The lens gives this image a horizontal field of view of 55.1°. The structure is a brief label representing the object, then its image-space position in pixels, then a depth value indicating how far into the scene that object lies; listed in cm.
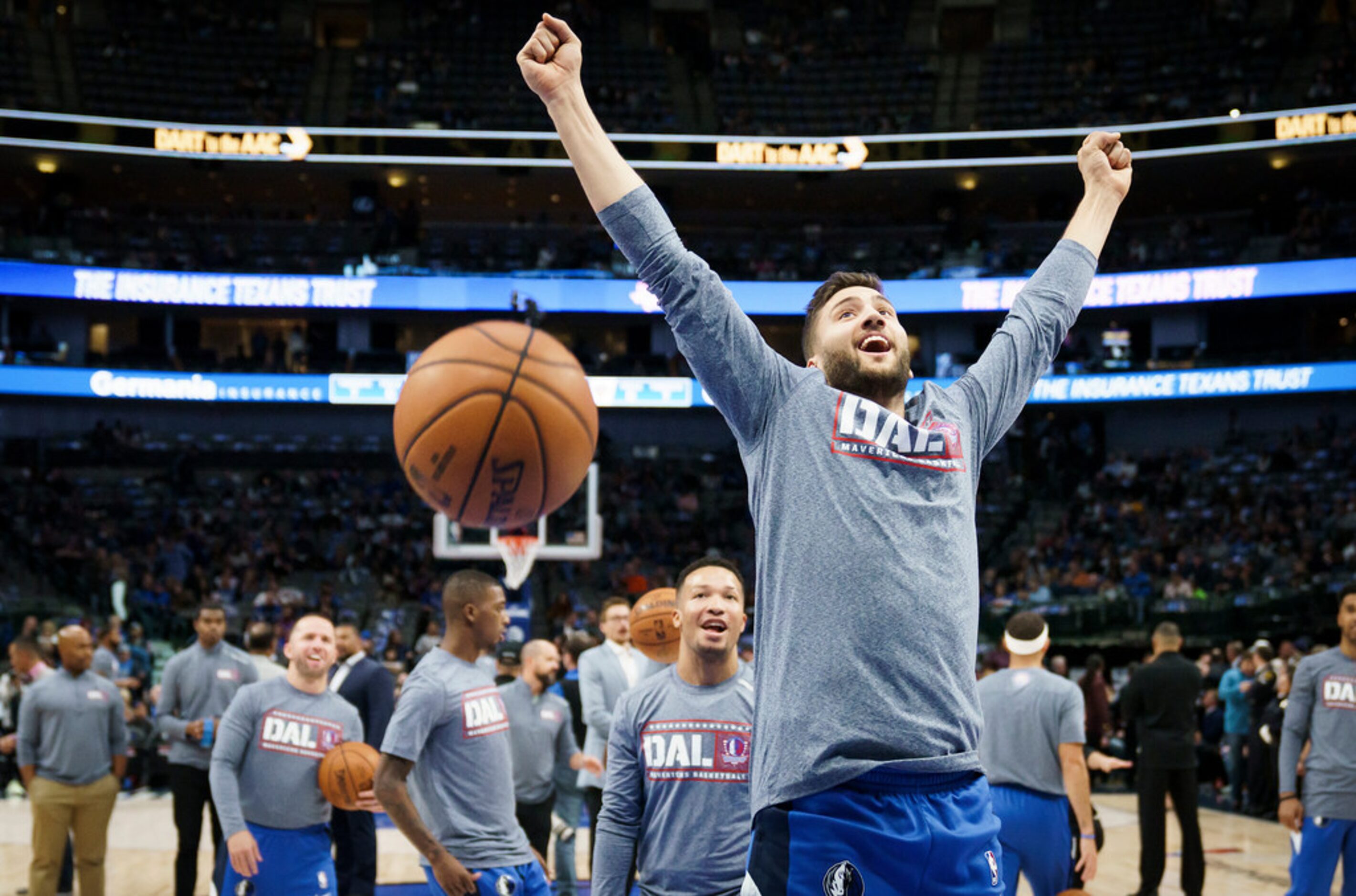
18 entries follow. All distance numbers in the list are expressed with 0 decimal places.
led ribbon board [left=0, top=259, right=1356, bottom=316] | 2533
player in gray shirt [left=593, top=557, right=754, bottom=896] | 398
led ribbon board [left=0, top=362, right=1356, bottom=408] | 2547
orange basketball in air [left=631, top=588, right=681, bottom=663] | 594
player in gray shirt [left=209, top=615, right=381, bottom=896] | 562
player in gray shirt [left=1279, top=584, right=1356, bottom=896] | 636
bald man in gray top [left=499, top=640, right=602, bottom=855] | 755
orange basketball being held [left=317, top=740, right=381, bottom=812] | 570
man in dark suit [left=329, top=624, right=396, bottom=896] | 761
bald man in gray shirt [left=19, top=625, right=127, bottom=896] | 783
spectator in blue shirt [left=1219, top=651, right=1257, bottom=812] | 1340
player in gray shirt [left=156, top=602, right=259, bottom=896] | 788
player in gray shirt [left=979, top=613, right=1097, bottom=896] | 638
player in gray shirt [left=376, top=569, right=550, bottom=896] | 471
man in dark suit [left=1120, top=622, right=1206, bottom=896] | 852
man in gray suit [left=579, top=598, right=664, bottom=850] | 748
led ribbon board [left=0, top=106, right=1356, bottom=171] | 2641
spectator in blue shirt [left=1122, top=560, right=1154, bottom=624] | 2020
